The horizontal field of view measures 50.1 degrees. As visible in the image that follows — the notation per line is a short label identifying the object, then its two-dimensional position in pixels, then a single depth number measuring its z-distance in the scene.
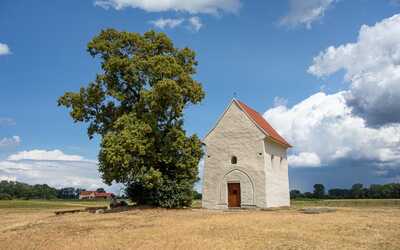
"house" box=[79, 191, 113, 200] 127.88
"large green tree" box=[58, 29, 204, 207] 30.69
